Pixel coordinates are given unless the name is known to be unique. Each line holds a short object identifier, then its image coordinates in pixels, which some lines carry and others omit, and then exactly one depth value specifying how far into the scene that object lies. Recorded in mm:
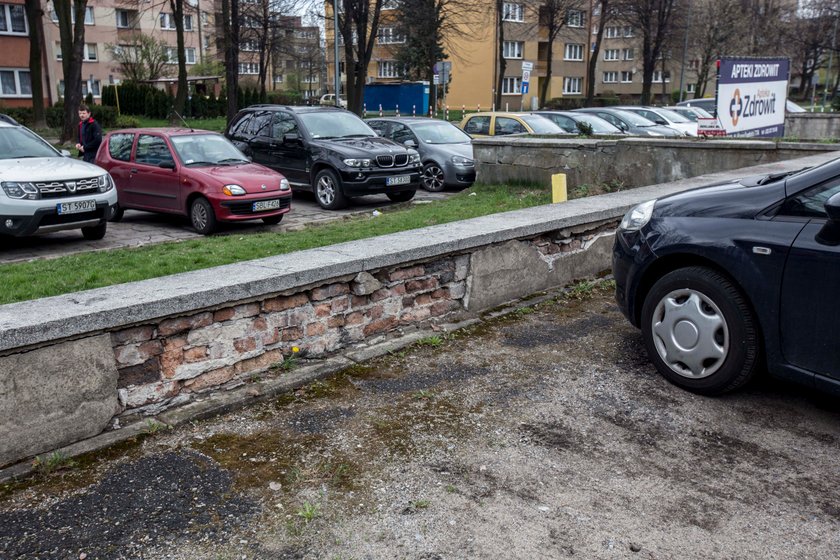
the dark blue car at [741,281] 3932
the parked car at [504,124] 17781
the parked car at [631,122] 20578
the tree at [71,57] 24172
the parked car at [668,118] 21781
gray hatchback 15648
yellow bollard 8703
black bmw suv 13430
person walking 15445
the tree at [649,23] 43500
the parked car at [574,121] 19156
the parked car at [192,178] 11266
